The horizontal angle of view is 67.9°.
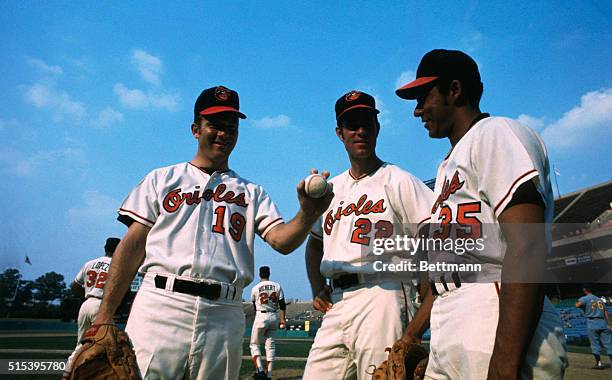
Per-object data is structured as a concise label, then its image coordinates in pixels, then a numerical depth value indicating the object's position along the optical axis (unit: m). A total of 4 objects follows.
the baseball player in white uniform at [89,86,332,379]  2.62
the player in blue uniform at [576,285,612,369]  11.58
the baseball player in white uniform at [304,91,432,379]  3.13
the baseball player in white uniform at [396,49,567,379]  1.56
